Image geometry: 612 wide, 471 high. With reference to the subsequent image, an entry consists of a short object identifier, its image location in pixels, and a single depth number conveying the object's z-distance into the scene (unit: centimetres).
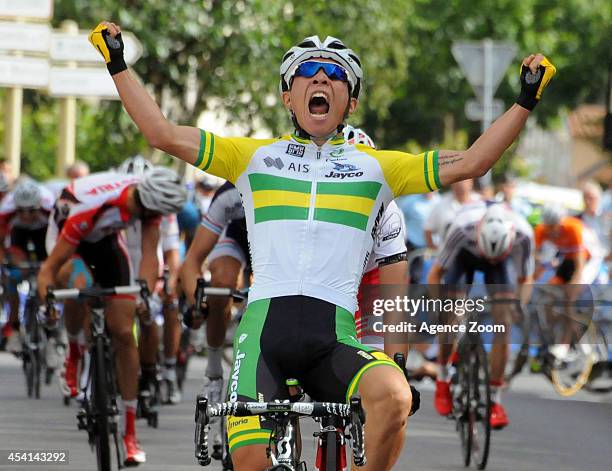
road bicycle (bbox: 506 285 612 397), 1781
